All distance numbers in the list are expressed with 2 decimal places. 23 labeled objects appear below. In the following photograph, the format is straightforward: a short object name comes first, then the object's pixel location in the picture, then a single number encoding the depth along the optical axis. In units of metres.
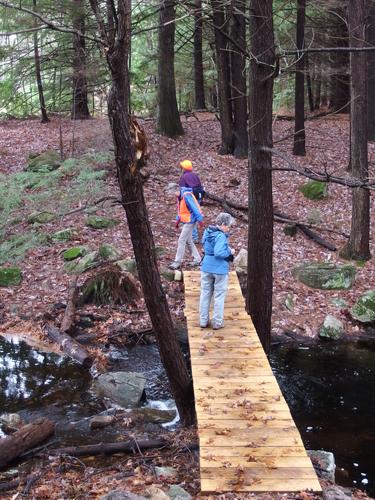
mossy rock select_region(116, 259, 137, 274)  12.27
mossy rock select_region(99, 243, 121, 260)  12.79
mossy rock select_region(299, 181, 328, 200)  16.41
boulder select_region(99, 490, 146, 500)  4.91
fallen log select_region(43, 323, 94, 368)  9.96
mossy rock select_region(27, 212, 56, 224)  14.76
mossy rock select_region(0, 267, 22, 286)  12.38
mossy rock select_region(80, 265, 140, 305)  11.77
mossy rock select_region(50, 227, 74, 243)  13.97
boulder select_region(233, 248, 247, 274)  12.35
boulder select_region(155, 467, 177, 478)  6.16
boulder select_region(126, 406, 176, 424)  8.27
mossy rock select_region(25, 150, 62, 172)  17.84
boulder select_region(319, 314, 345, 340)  11.17
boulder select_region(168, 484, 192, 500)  5.39
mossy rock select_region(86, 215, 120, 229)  14.55
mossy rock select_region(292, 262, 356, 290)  12.55
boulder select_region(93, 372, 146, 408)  8.78
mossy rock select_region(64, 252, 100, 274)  12.57
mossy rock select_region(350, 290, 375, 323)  11.64
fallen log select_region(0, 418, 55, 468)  6.82
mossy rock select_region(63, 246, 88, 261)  13.03
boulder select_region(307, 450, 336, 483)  6.46
